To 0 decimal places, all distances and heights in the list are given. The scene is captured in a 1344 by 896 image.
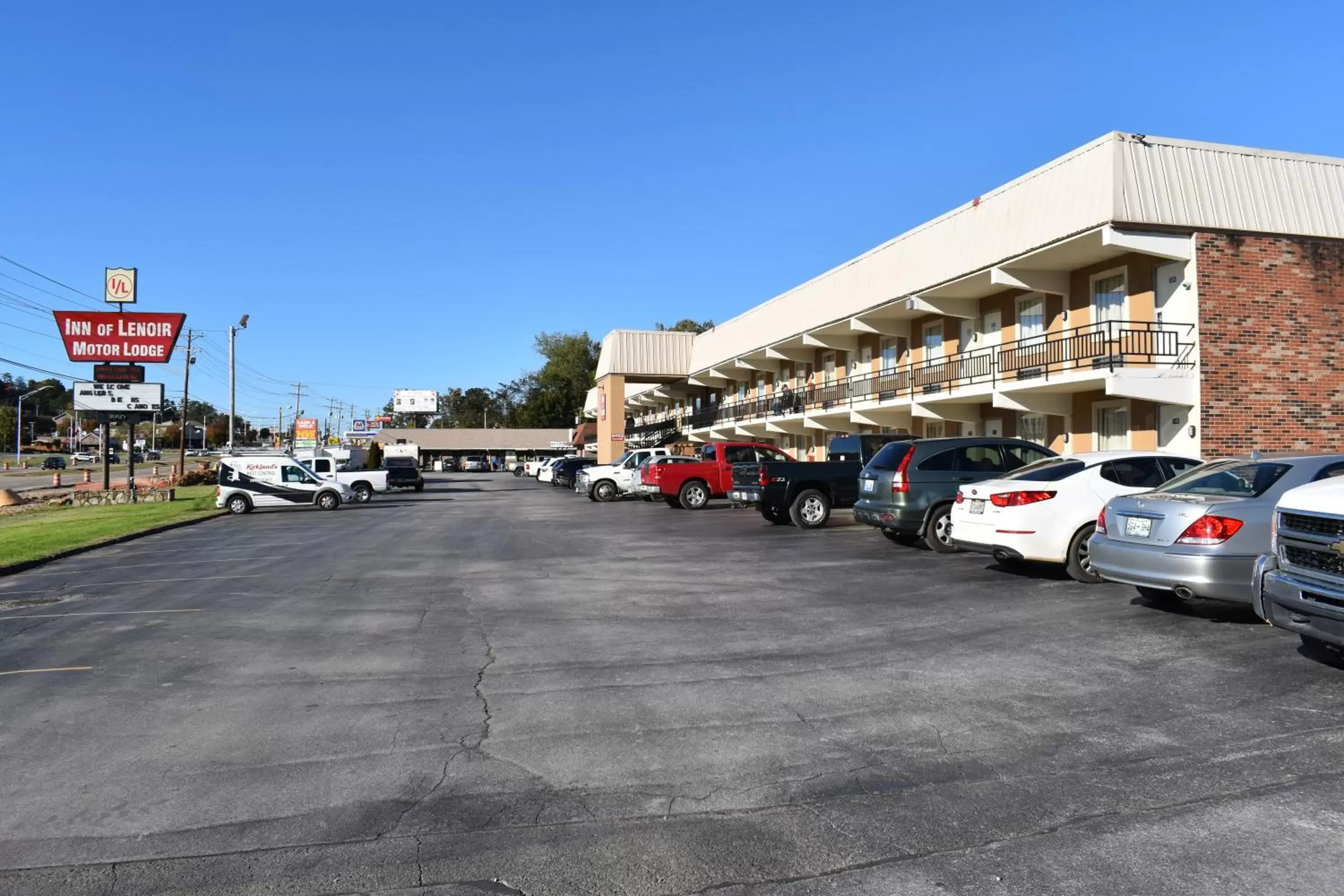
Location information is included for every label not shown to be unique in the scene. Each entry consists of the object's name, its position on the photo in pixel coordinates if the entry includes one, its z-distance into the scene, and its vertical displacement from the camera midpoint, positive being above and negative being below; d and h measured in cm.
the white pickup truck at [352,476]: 3797 -66
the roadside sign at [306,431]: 8688 +268
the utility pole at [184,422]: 5272 +225
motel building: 1956 +360
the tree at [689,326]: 10606 +1471
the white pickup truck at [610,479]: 3462 -70
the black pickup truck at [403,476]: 4794 -76
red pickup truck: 2722 -46
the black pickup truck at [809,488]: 1972 -59
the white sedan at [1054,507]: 1092 -55
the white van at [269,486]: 3175 -84
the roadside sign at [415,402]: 14725 +892
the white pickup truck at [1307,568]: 606 -73
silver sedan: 800 -60
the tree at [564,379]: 11506 +978
